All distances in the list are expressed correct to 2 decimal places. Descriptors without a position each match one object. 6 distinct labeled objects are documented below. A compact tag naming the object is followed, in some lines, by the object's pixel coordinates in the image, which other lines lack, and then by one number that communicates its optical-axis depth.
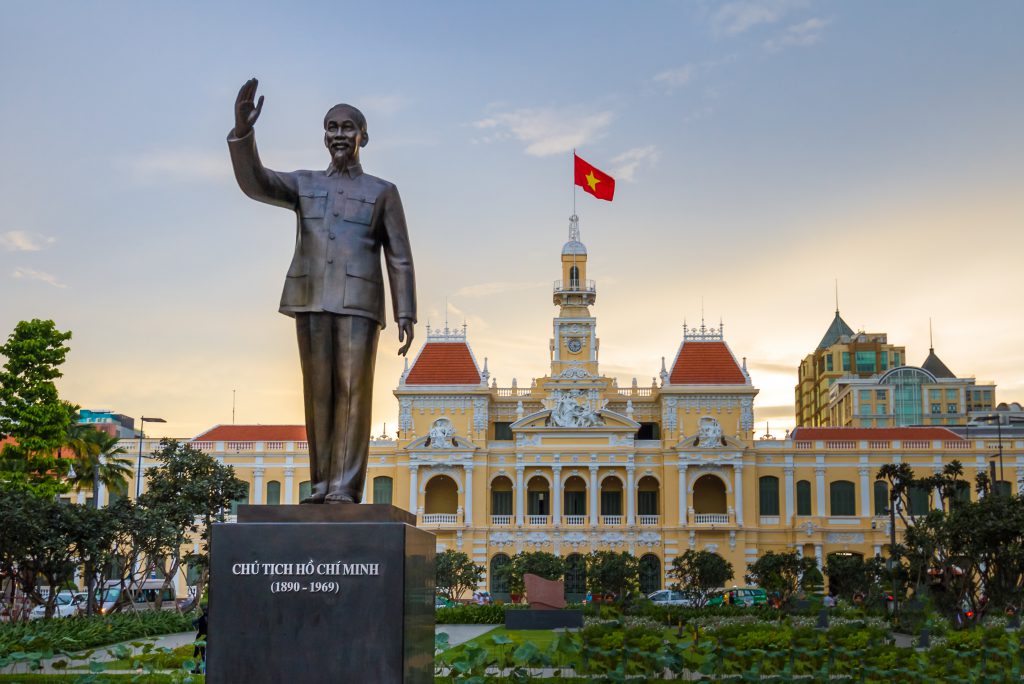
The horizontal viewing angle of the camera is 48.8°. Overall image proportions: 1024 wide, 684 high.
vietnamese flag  51.78
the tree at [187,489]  35.56
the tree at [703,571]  41.97
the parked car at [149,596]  46.83
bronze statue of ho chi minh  8.22
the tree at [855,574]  40.81
